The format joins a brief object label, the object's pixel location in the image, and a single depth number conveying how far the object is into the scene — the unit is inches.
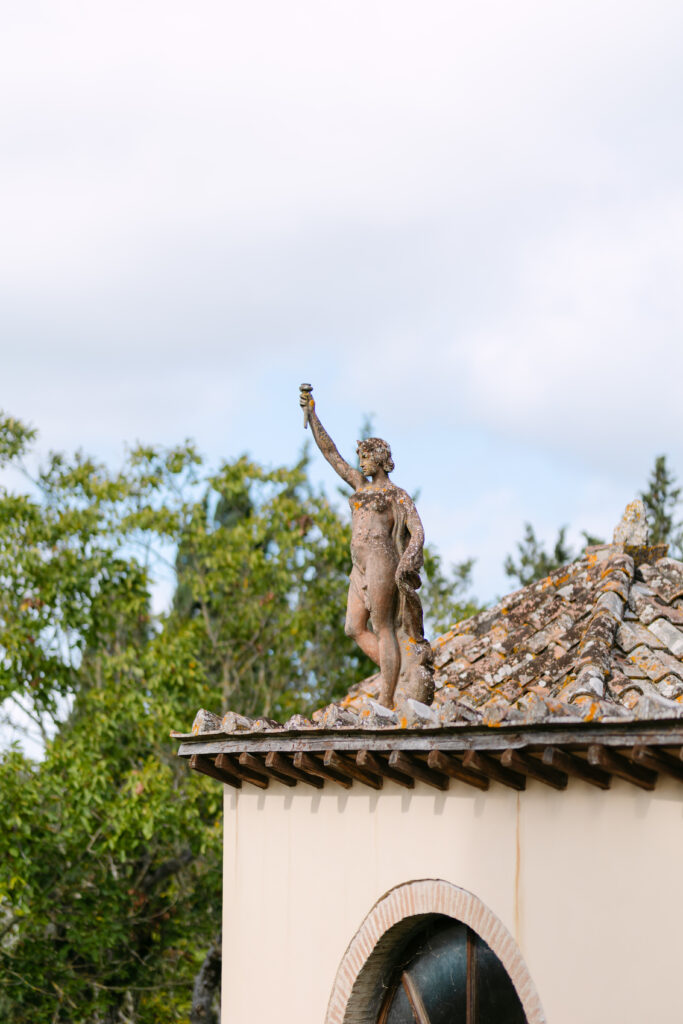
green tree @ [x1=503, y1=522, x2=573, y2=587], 883.4
